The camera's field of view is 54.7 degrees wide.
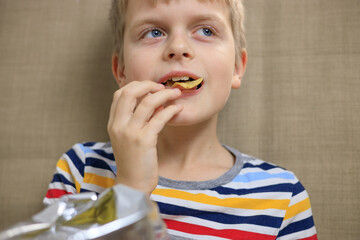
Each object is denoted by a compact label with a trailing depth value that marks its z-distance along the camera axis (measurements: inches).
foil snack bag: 17.8
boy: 28.1
